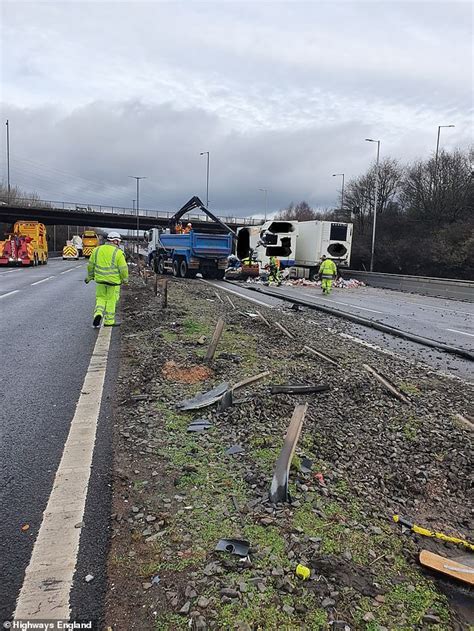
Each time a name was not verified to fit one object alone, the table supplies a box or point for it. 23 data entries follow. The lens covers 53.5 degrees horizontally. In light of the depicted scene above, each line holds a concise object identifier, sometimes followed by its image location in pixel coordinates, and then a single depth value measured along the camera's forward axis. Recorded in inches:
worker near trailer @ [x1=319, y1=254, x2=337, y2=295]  799.7
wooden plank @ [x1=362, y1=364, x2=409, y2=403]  209.0
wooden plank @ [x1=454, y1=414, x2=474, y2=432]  180.2
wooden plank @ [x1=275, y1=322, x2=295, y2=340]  352.5
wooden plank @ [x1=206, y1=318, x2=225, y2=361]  254.1
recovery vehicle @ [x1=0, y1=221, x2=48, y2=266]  1266.0
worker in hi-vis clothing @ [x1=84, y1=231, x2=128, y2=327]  347.3
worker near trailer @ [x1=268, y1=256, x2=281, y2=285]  1019.3
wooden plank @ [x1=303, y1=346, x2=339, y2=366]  273.8
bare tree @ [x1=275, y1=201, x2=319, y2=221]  3448.8
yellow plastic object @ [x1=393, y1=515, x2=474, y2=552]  108.5
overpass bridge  2354.8
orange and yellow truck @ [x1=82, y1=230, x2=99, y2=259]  2224.5
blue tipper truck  951.6
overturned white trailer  1111.0
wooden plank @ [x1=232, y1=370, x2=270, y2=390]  205.0
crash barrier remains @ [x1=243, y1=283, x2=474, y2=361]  343.0
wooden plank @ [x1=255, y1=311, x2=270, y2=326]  406.9
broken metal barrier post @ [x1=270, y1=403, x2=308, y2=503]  116.2
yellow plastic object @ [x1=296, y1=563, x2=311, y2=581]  90.1
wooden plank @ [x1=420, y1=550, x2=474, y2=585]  94.8
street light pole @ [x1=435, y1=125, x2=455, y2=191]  1797.6
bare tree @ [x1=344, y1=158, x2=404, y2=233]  2177.7
